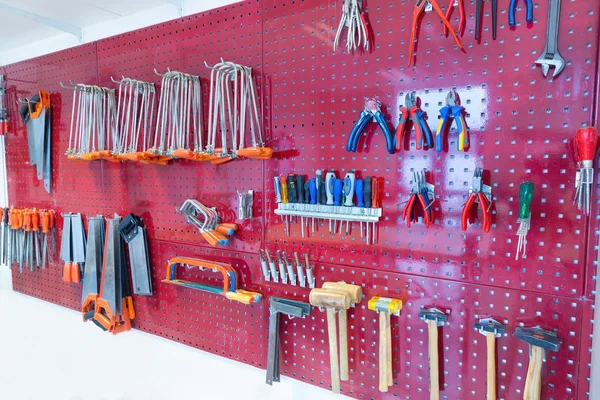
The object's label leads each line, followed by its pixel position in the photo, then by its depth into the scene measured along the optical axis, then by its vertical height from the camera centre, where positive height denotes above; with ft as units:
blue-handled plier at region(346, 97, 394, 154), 4.13 +0.67
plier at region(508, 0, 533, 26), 3.45 +1.63
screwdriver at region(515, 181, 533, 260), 3.48 -0.27
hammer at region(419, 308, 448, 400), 4.02 -1.83
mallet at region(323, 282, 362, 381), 4.56 -1.86
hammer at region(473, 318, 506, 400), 3.81 -1.82
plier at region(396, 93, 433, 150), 3.95 +0.65
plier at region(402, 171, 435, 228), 3.95 -0.22
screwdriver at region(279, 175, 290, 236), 4.80 -0.12
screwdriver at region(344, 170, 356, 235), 4.35 -0.09
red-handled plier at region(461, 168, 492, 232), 3.62 -0.22
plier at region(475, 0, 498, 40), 3.61 +1.65
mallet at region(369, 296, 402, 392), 4.30 -1.92
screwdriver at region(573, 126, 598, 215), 3.13 +0.17
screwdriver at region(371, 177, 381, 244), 4.30 -0.15
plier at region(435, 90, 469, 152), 3.71 +0.62
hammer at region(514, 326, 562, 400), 3.51 -1.75
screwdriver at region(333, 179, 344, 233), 4.43 -0.13
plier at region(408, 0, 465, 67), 3.68 +1.66
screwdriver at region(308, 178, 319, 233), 4.58 -0.12
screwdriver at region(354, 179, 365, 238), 4.32 -0.14
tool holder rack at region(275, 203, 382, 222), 4.28 -0.39
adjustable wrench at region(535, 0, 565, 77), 3.35 +1.29
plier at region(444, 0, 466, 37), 3.71 +1.74
